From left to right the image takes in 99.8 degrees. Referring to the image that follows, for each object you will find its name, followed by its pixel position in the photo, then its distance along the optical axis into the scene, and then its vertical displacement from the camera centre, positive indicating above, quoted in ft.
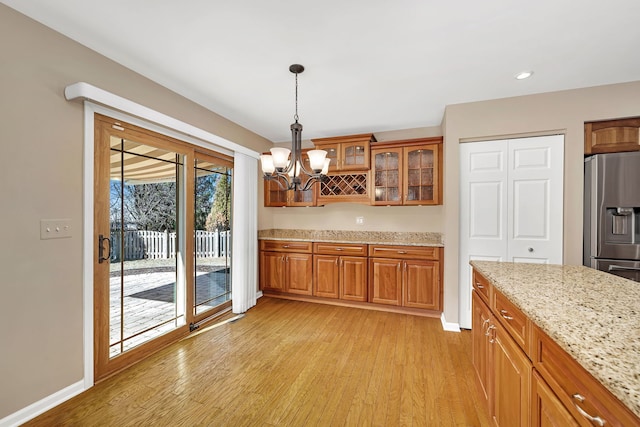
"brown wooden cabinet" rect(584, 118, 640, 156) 8.55 +2.51
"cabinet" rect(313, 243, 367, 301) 12.12 -2.70
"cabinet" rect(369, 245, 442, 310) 11.06 -2.71
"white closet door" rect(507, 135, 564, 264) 9.16 +0.49
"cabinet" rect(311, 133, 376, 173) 12.75 +2.99
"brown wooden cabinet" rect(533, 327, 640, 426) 2.07 -1.63
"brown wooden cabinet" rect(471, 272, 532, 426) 3.76 -2.60
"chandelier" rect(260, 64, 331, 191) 7.36 +1.41
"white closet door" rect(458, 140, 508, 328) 9.71 +0.18
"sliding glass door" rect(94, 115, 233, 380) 7.01 -0.92
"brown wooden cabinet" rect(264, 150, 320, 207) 13.94 +0.87
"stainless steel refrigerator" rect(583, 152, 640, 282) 8.14 -0.02
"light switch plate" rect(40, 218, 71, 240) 5.82 -0.39
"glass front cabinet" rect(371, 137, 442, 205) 11.76 +1.85
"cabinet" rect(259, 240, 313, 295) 12.95 -2.69
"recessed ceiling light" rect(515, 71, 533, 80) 7.90 +4.13
